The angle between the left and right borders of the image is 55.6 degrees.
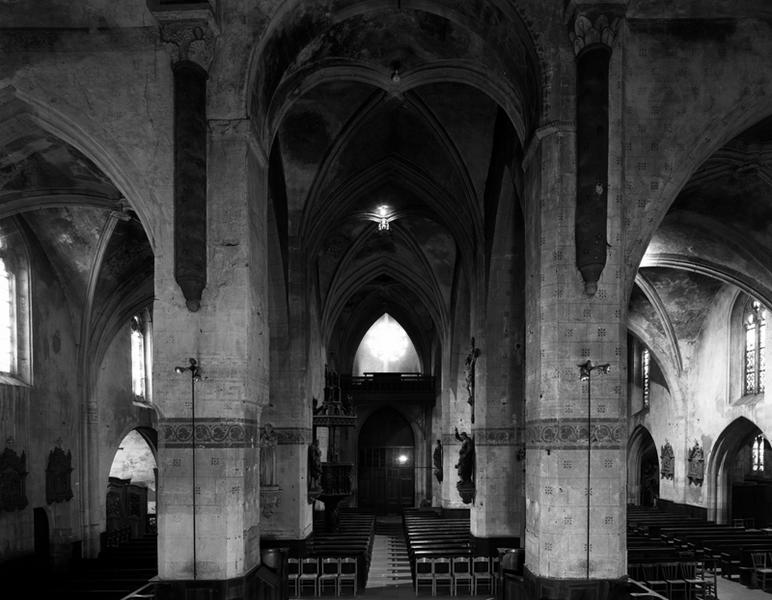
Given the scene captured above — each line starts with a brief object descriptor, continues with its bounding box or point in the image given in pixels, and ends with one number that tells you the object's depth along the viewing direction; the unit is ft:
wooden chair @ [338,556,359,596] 53.72
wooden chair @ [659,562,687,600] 50.15
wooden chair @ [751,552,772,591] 56.65
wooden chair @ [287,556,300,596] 52.65
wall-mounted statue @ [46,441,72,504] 63.36
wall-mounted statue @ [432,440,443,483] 101.16
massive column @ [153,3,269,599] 34.53
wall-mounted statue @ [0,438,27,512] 56.39
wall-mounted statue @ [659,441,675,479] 94.79
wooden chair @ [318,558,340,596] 52.95
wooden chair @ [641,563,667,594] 48.05
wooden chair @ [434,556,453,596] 52.60
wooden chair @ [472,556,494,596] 52.19
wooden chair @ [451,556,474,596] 52.22
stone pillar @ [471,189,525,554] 60.90
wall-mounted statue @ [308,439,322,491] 70.59
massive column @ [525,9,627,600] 34.47
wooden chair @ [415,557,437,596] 53.47
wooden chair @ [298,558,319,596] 52.80
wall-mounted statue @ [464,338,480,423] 63.25
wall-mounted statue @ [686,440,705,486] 86.99
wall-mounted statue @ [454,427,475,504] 66.03
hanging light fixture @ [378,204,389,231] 76.40
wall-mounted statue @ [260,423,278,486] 63.46
